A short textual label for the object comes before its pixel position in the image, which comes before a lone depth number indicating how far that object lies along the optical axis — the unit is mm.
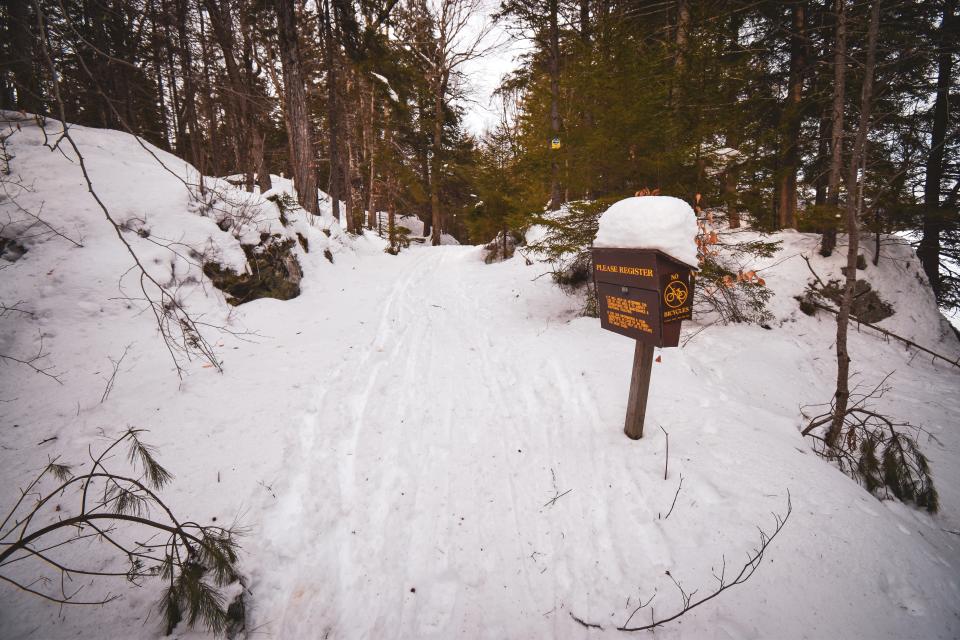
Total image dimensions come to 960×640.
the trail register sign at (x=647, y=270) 2480
